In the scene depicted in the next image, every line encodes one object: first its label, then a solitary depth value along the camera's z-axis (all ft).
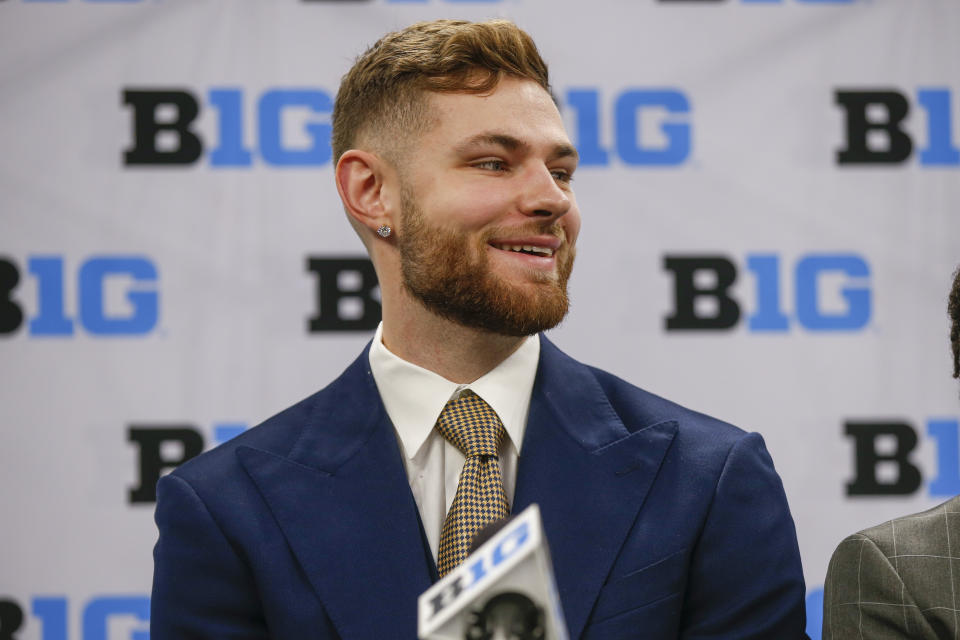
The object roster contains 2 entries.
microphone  11.61
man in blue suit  13.98
